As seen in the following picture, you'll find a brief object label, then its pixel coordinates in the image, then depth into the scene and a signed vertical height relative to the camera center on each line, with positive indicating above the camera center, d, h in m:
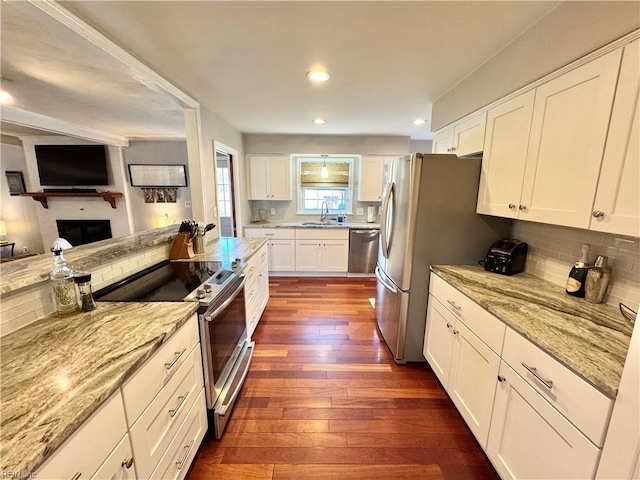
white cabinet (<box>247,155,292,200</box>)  4.46 +0.33
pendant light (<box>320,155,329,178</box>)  4.71 +0.50
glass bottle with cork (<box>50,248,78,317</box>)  1.13 -0.41
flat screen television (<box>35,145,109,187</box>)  4.66 +0.53
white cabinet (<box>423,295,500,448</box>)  1.36 -1.02
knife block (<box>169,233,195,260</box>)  2.16 -0.43
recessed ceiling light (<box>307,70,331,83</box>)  1.97 +0.95
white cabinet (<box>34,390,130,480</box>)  0.63 -0.69
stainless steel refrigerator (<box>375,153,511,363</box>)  1.91 -0.23
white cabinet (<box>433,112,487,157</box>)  1.93 +0.53
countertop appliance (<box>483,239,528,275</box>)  1.77 -0.40
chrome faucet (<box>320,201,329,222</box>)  4.90 -0.22
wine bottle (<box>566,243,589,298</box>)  1.37 -0.39
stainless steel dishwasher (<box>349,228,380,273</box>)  4.29 -0.87
